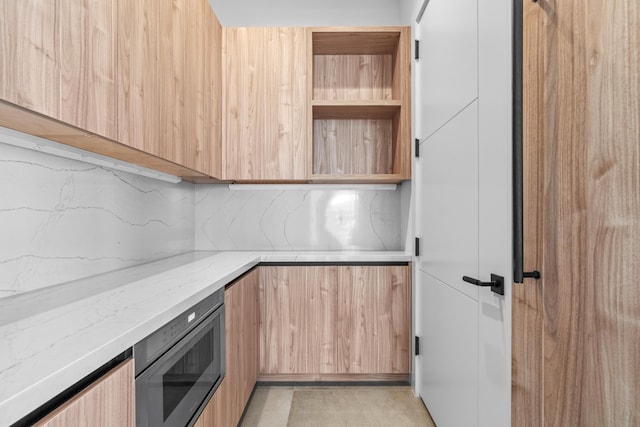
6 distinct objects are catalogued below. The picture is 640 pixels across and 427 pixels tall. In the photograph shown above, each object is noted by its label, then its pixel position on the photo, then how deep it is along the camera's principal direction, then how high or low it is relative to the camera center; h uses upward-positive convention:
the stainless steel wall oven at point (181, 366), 0.89 -0.47
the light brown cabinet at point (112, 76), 0.83 +0.44
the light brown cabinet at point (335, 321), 2.28 -0.67
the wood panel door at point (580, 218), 0.73 +0.00
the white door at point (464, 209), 1.17 +0.04
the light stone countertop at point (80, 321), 0.57 -0.26
